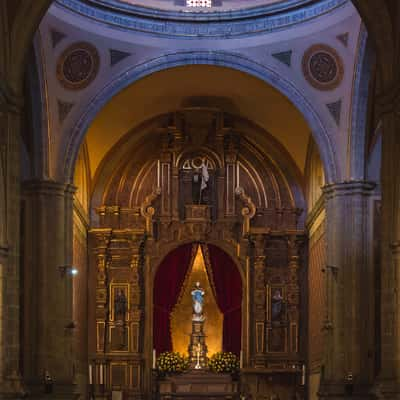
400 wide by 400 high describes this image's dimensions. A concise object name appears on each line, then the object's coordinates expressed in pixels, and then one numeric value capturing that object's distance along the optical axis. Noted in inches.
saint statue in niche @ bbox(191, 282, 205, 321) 1451.8
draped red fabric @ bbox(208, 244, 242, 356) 1441.9
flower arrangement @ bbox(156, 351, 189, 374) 1401.3
